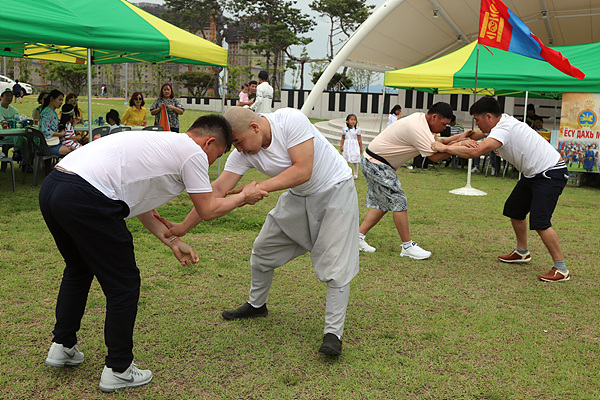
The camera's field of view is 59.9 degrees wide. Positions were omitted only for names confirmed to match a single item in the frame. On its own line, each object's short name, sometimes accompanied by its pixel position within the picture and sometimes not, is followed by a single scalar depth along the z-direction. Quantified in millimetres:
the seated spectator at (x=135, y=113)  10672
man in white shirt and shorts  5168
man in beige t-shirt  5344
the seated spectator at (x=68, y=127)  8977
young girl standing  11539
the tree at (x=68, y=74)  46897
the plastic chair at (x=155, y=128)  9516
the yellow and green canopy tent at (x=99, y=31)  6551
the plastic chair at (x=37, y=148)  8453
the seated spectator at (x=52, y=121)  8531
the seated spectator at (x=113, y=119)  10391
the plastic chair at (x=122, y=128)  9305
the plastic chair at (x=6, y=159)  7669
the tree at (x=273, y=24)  42000
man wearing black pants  2596
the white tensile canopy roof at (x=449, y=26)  21062
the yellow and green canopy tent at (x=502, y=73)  11031
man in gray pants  3141
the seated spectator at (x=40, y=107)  9347
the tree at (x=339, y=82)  41188
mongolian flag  7493
